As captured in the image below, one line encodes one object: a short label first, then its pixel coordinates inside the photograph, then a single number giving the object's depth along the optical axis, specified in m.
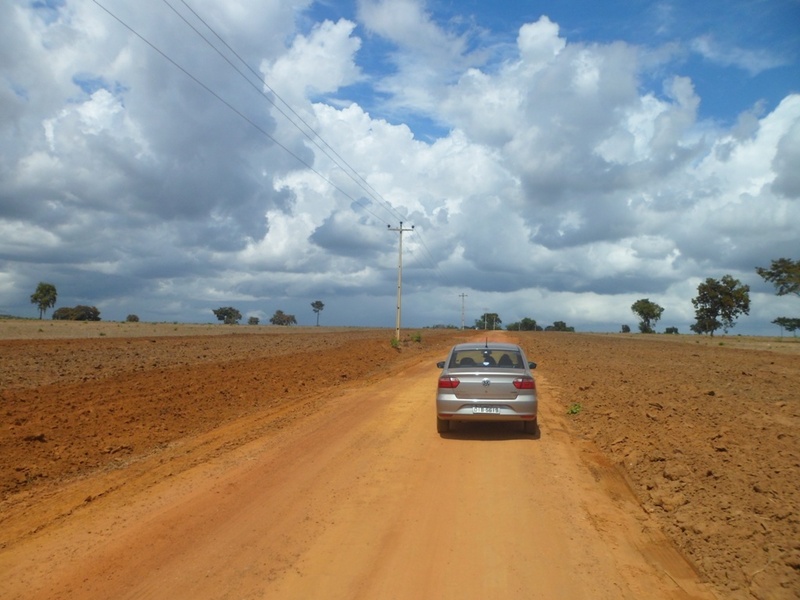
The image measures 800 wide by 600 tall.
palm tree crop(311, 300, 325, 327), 176.75
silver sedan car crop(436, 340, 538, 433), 11.34
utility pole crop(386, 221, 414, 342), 47.02
